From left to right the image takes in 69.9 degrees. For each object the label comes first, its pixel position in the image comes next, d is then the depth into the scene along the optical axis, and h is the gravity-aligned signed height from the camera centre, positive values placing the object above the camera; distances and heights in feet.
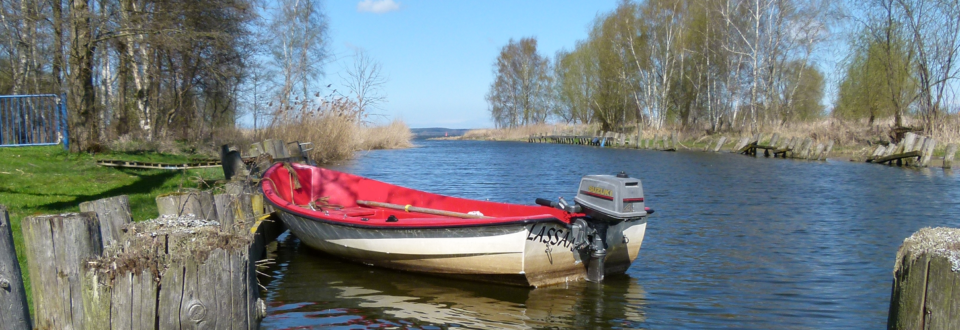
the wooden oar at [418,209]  24.77 -3.10
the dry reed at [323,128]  59.36 +0.01
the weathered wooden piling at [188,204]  16.81 -1.97
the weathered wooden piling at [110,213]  13.65 -1.80
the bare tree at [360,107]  67.92 +2.16
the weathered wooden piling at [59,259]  10.82 -2.18
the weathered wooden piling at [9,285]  10.00 -2.42
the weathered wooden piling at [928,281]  9.99 -2.09
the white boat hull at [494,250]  19.88 -3.65
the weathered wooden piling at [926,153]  64.44 -1.12
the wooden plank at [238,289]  10.21 -2.45
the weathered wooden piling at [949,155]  62.18 -1.21
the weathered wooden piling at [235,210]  12.02 -2.62
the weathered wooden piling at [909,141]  66.77 -0.03
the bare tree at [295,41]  99.19 +12.66
